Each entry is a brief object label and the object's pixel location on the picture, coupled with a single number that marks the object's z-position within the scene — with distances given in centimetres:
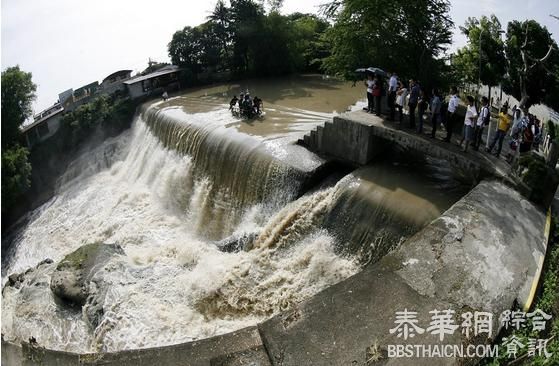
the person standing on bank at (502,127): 773
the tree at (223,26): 2269
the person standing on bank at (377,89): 1033
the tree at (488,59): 1484
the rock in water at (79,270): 879
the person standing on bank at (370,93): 1053
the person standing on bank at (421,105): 905
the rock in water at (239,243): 947
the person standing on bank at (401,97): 971
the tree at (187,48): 2280
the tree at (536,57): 1310
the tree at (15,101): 1783
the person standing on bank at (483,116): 780
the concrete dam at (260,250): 477
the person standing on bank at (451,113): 801
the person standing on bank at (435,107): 859
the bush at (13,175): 1521
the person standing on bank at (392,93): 973
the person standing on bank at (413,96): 909
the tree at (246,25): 2216
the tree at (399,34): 1174
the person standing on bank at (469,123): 789
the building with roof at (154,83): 2069
